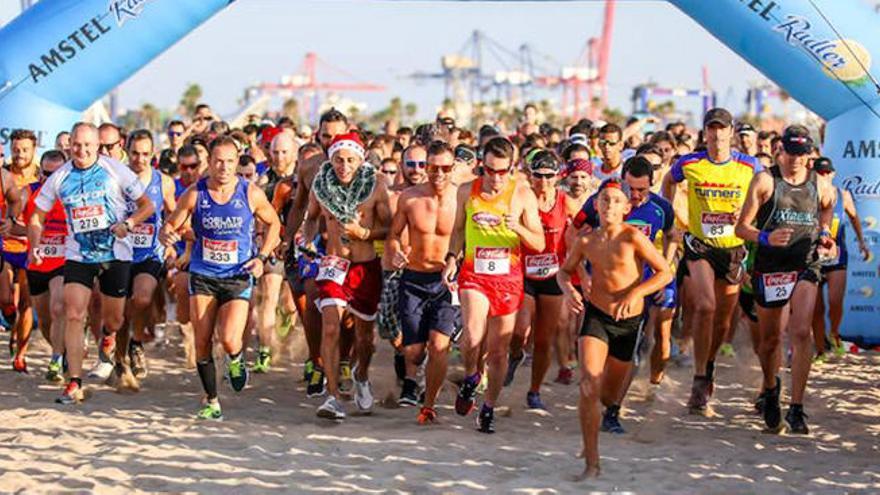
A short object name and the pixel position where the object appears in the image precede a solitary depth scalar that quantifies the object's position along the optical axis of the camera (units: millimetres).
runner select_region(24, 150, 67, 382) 18698
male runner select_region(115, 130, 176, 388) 18403
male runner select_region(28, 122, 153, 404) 17129
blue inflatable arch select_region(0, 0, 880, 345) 20483
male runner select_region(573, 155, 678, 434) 15716
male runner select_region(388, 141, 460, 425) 16290
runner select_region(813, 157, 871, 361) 19404
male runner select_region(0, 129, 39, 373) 19955
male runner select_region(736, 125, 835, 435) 15584
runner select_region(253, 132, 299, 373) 20126
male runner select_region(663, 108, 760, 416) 17176
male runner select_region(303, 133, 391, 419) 16461
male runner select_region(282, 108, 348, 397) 18107
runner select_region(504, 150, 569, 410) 17160
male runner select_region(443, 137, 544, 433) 15662
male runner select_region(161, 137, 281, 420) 16290
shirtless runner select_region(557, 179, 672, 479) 13891
